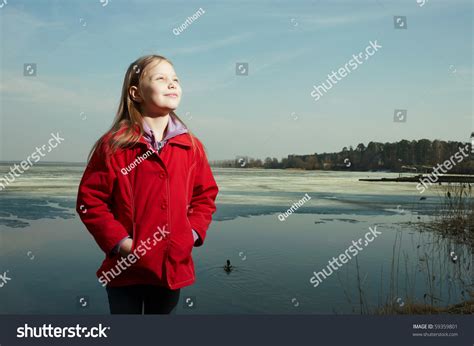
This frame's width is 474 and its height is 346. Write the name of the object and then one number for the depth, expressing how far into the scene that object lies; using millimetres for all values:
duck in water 4020
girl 2279
